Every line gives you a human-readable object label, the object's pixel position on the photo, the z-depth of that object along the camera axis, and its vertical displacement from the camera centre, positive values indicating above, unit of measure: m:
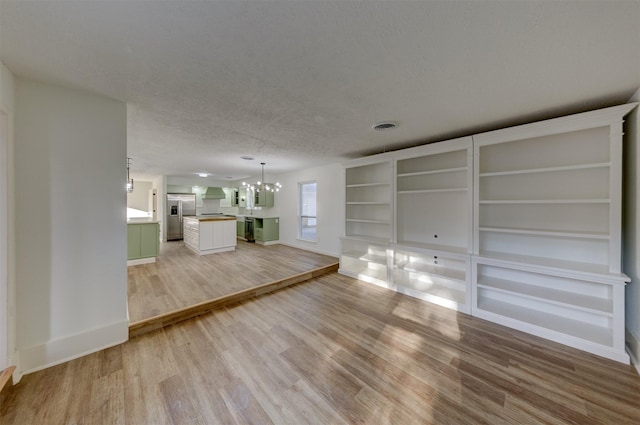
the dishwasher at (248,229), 7.70 -0.64
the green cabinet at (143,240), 4.60 -0.63
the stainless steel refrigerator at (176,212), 7.62 -0.04
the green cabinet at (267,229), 7.00 -0.59
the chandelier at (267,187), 6.50 +0.74
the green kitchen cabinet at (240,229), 8.20 -0.67
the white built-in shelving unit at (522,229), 2.16 -0.22
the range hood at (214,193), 8.38 +0.69
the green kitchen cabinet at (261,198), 7.23 +0.43
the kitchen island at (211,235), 5.71 -0.64
